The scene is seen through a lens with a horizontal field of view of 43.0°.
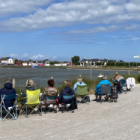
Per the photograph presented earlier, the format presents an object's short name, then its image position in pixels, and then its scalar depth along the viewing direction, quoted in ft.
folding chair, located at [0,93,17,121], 15.36
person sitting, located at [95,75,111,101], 23.20
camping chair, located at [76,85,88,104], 21.63
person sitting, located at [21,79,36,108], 17.33
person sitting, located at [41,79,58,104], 17.61
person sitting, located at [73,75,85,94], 22.76
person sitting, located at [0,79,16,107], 15.57
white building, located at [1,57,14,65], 442.20
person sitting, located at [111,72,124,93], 30.16
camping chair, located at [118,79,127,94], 29.96
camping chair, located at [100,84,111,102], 22.84
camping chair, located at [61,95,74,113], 17.88
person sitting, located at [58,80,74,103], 17.89
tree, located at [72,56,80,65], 436.03
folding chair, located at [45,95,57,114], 17.56
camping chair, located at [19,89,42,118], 16.26
